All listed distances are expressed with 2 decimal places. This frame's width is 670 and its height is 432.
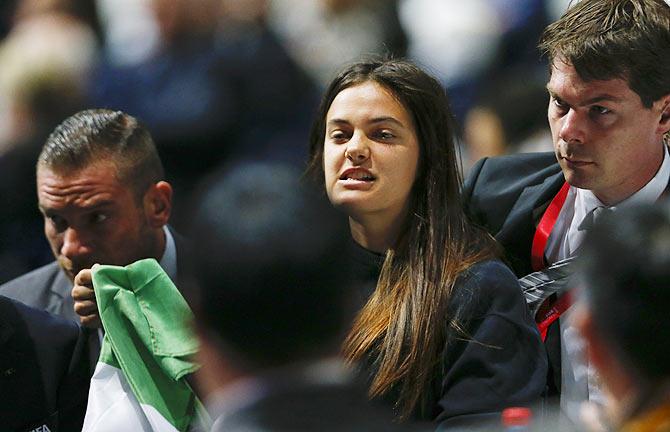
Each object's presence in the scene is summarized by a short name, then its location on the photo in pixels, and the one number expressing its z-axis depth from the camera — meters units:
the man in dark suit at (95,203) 7.02
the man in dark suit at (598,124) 5.99
